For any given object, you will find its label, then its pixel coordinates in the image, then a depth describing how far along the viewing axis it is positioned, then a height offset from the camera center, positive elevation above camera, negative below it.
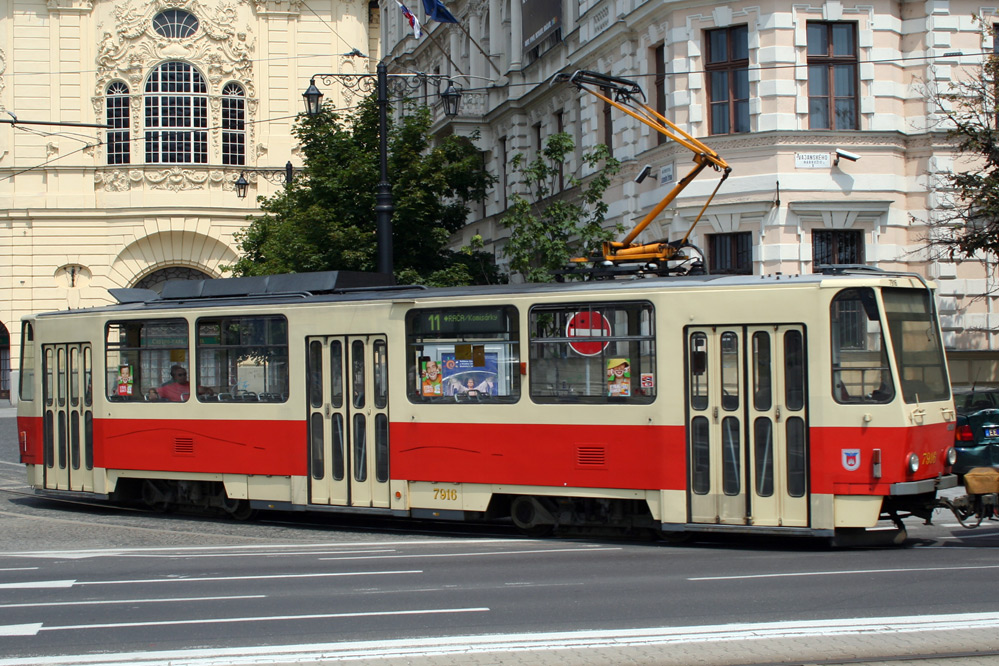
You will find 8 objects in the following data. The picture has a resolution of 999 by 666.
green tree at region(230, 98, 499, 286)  23.56 +3.03
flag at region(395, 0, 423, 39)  24.91 +6.90
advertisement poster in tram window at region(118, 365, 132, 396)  15.94 -0.28
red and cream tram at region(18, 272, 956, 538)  11.58 -0.55
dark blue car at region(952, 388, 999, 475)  16.55 -1.36
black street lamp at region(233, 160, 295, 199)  36.16 +5.93
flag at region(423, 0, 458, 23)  26.42 +7.34
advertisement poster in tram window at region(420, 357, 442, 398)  13.60 -0.28
